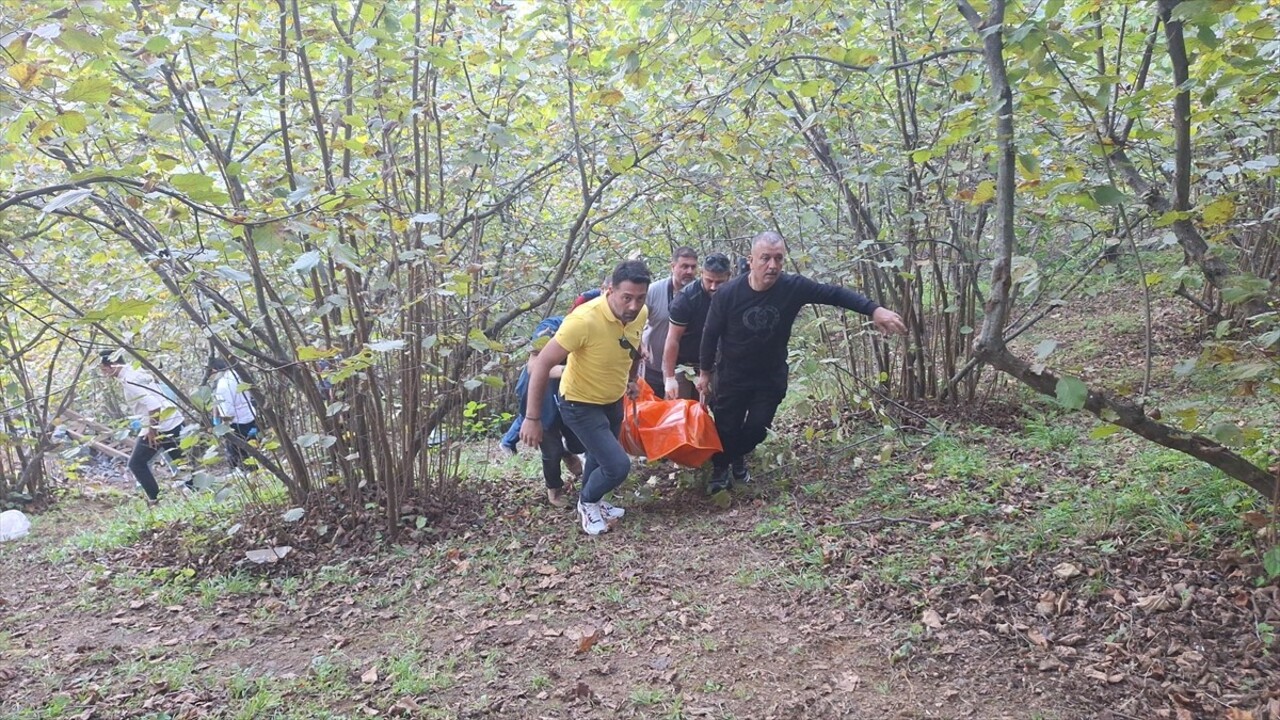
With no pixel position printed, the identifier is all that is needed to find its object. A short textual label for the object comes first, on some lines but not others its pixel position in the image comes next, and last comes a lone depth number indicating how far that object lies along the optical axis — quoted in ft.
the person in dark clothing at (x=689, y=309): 17.28
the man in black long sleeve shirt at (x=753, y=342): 15.40
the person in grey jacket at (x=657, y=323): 19.72
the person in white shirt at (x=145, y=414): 16.97
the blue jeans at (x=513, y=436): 18.07
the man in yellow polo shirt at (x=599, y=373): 14.64
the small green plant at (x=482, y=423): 23.75
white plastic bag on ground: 22.67
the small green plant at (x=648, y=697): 10.28
